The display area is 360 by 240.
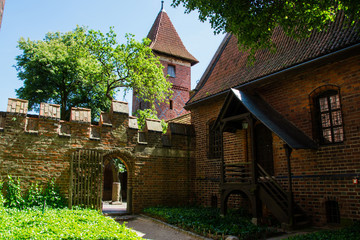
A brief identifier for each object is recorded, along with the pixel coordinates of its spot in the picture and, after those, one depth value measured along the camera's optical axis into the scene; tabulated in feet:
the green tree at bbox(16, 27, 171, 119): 59.47
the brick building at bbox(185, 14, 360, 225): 26.07
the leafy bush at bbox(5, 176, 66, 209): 29.40
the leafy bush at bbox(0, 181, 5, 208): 28.12
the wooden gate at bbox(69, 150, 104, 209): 32.55
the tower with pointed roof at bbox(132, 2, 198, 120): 92.68
